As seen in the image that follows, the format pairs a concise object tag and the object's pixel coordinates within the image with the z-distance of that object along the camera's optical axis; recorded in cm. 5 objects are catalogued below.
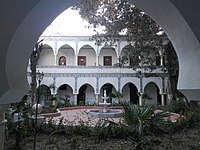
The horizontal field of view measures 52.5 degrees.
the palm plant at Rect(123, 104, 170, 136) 655
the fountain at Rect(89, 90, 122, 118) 1433
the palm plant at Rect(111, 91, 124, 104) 2369
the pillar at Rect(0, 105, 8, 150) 182
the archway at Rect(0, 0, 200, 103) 160
